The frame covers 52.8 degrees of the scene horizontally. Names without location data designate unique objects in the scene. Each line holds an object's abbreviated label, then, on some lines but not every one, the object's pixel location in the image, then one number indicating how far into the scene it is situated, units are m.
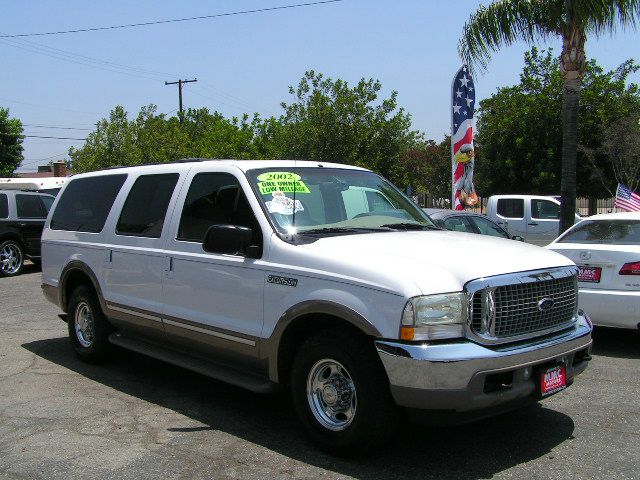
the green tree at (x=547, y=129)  30.64
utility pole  49.97
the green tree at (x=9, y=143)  44.25
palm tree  11.88
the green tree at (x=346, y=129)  29.81
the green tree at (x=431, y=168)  48.84
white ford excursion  3.77
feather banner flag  15.59
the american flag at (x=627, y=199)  16.75
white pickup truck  18.62
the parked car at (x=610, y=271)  6.77
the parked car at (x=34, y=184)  17.98
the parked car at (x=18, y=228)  14.52
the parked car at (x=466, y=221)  11.28
